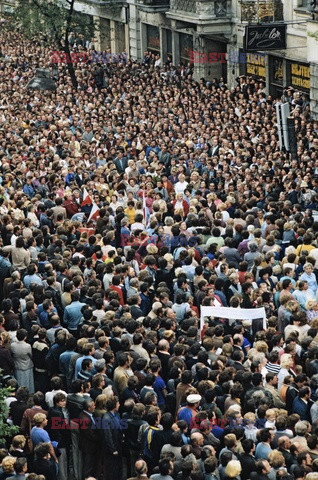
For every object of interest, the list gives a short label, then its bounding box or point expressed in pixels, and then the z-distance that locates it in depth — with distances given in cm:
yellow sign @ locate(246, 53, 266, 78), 4044
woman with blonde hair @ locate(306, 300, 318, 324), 1700
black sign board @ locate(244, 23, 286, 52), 3459
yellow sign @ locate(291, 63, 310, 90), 3681
